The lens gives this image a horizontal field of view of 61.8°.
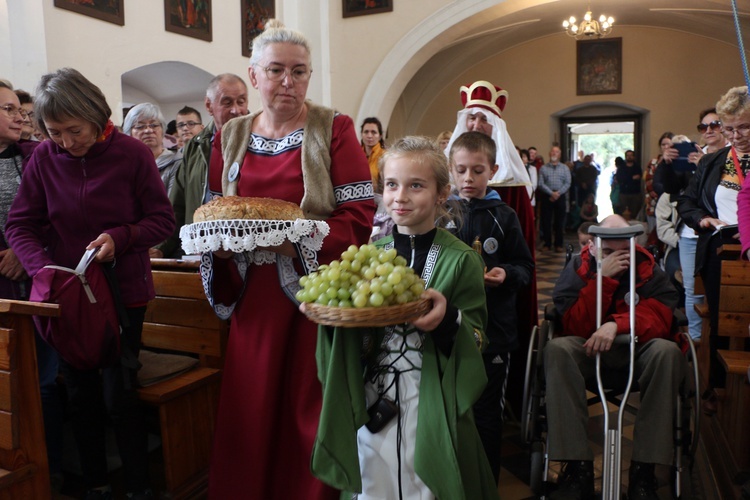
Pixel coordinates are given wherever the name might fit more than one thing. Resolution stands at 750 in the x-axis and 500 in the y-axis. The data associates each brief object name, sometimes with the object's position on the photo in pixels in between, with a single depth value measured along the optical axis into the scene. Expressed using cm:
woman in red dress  204
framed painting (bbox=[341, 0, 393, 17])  1006
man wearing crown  339
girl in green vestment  174
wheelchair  249
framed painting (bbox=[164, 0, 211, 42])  820
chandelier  1169
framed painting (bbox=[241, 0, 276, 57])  941
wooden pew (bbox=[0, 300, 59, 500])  207
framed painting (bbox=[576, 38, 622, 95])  1534
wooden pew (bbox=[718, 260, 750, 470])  282
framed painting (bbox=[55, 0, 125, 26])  687
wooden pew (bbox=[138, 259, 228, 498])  264
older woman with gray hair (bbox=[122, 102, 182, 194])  383
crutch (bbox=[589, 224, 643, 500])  234
